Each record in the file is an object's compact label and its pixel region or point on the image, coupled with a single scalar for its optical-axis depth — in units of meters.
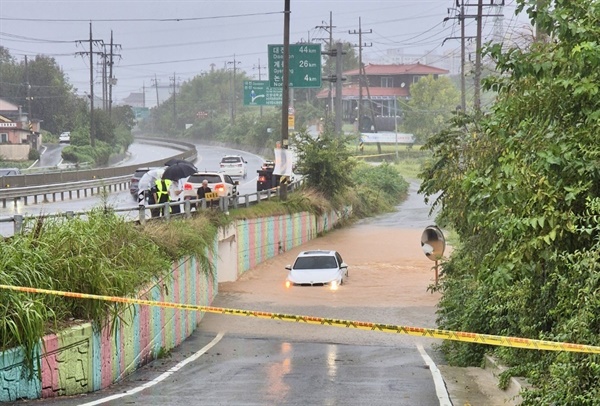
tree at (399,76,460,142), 124.06
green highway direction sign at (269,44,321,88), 53.28
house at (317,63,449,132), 150.00
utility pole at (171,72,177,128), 185.07
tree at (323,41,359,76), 153.88
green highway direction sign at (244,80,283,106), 79.62
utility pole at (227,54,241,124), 149.91
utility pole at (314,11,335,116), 101.91
